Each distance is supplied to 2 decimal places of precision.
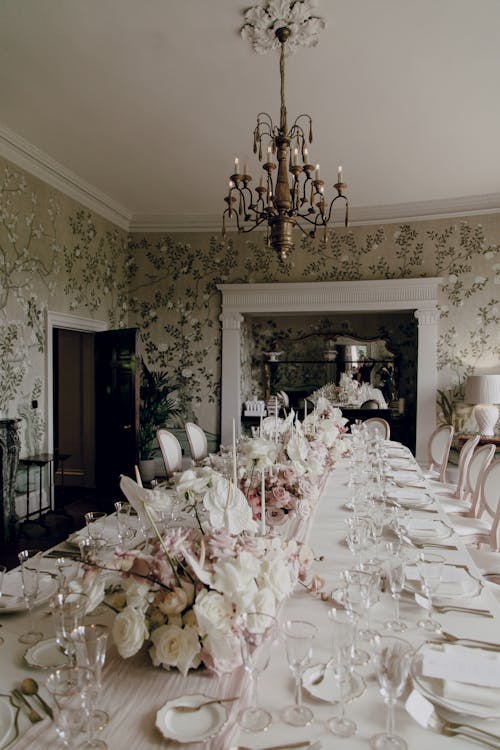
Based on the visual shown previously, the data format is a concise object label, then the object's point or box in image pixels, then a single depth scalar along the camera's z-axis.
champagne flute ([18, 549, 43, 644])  1.21
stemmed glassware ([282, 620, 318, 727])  0.90
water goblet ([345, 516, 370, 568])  1.59
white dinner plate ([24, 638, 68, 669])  1.08
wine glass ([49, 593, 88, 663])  0.99
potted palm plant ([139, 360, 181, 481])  5.57
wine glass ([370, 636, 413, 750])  0.86
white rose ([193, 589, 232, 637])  0.96
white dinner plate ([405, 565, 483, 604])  1.46
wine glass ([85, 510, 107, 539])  1.73
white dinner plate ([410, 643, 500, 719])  0.95
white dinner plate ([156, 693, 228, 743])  0.87
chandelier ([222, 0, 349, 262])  2.52
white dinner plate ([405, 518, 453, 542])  1.95
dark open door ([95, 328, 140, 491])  5.07
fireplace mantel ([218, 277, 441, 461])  5.51
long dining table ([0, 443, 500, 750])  0.88
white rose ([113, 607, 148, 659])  1.00
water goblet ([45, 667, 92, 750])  0.84
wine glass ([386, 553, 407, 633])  1.27
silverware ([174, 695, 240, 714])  0.93
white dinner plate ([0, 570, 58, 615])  1.33
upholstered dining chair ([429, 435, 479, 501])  3.49
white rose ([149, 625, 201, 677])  0.99
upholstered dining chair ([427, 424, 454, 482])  4.16
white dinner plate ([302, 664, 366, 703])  0.98
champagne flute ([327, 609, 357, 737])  0.90
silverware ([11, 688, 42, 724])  0.92
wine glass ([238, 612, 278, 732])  0.91
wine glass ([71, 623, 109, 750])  0.86
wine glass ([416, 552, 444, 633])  1.31
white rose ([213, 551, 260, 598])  0.98
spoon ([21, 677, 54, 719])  0.96
